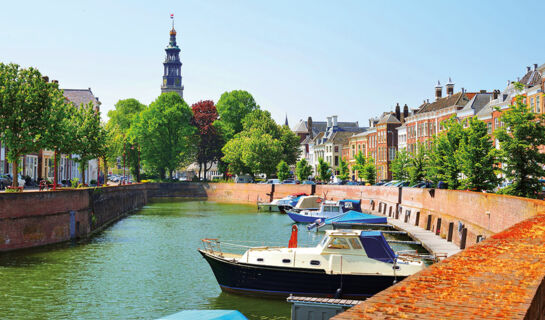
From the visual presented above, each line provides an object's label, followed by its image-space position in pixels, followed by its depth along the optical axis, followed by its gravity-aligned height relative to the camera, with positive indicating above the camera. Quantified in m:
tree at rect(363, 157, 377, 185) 100.75 +1.25
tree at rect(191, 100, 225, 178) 129.75 +9.52
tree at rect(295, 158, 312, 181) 124.00 +2.36
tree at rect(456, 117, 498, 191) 45.94 +1.34
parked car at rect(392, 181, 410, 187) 77.25 -0.32
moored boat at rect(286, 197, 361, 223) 65.00 -3.51
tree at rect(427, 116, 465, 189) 54.00 +2.28
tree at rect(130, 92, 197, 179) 118.52 +9.72
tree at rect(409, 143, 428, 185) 73.44 +1.53
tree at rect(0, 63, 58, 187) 44.75 +5.32
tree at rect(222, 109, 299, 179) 117.06 +6.72
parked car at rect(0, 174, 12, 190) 56.09 -0.12
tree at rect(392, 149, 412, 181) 87.19 +1.97
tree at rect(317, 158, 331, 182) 118.87 +1.88
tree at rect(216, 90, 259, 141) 134.38 +16.29
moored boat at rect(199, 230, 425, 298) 26.17 -3.83
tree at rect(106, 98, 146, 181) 85.31 +8.16
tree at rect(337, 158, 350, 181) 121.79 +2.34
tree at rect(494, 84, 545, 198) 38.66 +1.83
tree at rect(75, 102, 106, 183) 64.69 +5.12
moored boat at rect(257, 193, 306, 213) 83.53 -3.23
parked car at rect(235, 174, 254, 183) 122.12 +0.32
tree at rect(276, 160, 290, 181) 116.94 +2.05
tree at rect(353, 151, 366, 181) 110.28 +3.40
